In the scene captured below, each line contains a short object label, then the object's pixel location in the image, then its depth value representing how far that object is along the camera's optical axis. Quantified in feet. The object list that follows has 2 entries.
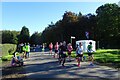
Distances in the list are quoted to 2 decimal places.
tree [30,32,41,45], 134.37
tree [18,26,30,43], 128.58
